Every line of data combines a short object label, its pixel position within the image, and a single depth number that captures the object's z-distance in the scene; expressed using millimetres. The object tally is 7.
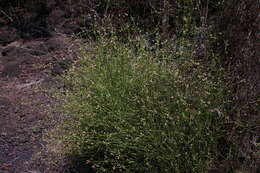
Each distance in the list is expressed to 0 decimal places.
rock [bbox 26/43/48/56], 5691
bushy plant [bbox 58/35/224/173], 2762
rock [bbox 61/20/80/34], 5770
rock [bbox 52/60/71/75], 5035
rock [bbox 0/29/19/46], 6051
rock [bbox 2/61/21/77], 5539
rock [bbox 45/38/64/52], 5684
